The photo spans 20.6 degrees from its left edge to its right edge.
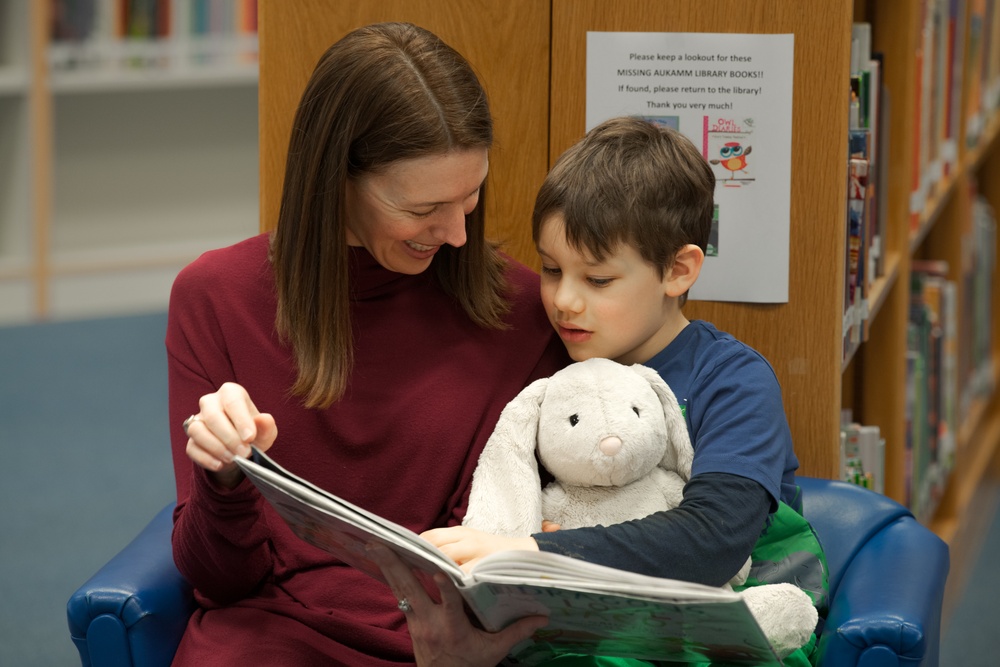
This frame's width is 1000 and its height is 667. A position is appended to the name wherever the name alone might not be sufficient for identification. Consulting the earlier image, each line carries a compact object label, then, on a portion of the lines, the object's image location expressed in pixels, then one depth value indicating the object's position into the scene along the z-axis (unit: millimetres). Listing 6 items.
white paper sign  2868
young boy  2609
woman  2651
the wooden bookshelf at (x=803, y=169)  2848
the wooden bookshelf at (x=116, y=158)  5490
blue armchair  2585
